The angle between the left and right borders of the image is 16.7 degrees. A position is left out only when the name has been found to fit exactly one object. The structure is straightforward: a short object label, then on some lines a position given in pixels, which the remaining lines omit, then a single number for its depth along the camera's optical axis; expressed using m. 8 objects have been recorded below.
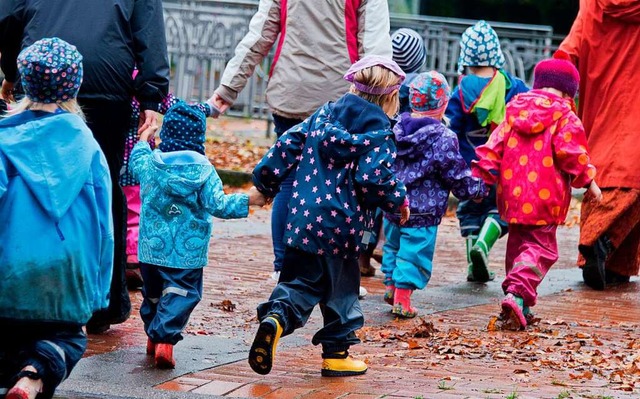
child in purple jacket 12.56
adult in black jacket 10.54
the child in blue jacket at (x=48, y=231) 7.60
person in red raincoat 14.59
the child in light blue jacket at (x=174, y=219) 9.82
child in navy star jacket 9.58
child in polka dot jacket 12.20
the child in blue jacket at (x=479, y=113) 14.66
